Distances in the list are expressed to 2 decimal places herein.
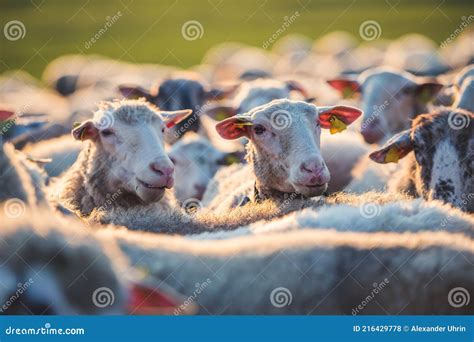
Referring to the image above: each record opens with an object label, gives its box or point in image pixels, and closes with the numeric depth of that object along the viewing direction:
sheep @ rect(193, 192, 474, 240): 3.99
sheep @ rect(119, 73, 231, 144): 7.76
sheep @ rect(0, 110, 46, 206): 3.86
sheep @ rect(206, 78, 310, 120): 7.04
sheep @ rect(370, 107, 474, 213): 5.00
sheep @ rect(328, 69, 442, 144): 7.18
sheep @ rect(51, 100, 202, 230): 4.77
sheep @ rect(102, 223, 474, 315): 3.41
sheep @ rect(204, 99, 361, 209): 4.77
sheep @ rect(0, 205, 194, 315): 2.96
